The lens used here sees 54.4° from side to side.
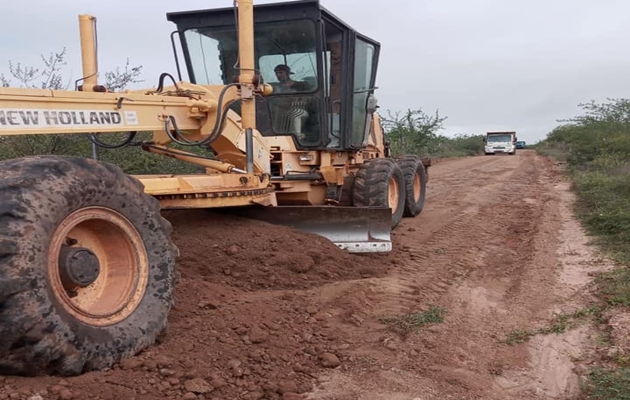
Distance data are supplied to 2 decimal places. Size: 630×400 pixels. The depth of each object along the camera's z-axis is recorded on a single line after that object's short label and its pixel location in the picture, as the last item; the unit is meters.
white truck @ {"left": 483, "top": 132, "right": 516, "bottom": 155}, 42.25
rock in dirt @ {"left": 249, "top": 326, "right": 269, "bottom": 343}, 3.65
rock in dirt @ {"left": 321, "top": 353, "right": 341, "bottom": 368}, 3.52
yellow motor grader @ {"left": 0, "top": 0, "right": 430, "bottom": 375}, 2.85
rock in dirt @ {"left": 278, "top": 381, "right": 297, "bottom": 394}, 3.14
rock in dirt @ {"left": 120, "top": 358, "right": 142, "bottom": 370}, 3.08
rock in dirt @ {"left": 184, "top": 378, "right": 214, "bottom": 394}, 3.01
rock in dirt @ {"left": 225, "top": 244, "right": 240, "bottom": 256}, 5.17
